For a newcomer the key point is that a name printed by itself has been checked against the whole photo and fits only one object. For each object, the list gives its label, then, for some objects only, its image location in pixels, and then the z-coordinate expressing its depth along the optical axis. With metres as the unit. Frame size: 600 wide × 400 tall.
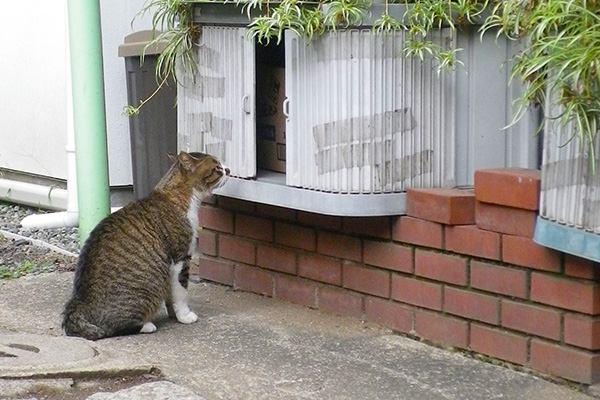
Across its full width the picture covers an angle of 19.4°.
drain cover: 7.25
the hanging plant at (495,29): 6.20
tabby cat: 8.14
